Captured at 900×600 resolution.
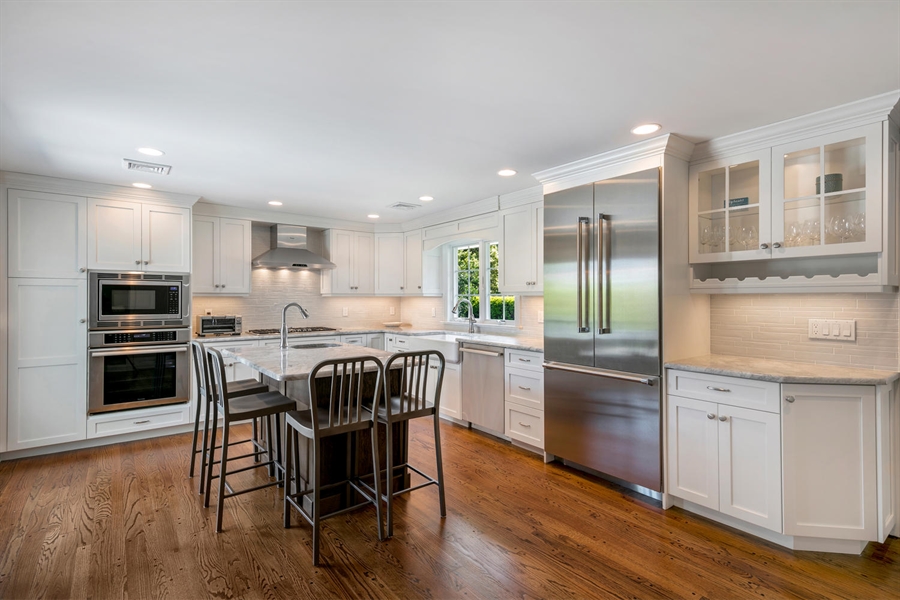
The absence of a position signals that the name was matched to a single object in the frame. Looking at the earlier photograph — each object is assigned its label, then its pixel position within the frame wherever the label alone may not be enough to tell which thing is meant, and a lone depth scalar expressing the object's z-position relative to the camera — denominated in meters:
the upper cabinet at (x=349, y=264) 5.82
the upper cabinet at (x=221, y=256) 4.85
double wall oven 4.04
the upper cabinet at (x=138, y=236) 4.08
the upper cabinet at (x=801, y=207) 2.39
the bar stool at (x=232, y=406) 2.59
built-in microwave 4.05
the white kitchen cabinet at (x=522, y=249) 4.12
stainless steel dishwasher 4.14
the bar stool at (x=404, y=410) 2.54
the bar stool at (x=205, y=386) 2.98
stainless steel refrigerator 2.94
